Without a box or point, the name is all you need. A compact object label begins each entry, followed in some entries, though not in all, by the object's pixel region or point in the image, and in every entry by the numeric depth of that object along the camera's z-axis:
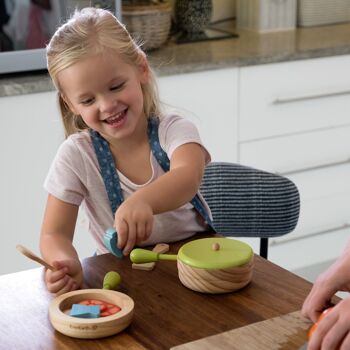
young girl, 2.20
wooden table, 1.86
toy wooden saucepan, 2.00
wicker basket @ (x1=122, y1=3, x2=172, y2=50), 3.84
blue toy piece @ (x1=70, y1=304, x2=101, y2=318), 1.90
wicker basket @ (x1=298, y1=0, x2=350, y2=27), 4.52
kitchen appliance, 3.42
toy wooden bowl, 1.85
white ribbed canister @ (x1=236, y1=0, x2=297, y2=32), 4.38
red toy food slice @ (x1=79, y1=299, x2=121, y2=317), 1.91
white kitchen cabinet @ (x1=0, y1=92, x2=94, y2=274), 3.41
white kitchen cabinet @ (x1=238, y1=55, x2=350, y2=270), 3.89
